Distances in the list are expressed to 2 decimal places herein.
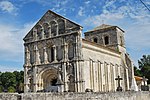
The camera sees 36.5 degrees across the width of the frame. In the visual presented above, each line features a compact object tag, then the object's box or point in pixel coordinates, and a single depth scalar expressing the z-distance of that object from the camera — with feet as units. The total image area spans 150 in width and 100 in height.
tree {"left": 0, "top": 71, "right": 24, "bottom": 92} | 234.38
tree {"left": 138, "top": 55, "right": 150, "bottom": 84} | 206.63
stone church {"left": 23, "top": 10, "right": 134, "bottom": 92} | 101.76
